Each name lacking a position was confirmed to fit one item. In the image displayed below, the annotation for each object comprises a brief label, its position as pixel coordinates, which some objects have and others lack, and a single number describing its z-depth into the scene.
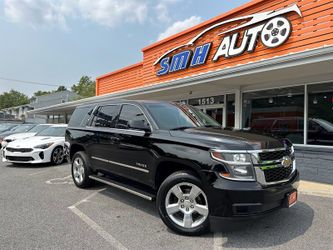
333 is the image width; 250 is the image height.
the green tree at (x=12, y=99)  102.01
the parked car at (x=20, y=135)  12.60
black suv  3.55
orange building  7.94
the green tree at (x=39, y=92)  118.31
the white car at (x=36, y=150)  9.48
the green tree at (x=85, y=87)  72.88
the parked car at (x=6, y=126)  17.35
